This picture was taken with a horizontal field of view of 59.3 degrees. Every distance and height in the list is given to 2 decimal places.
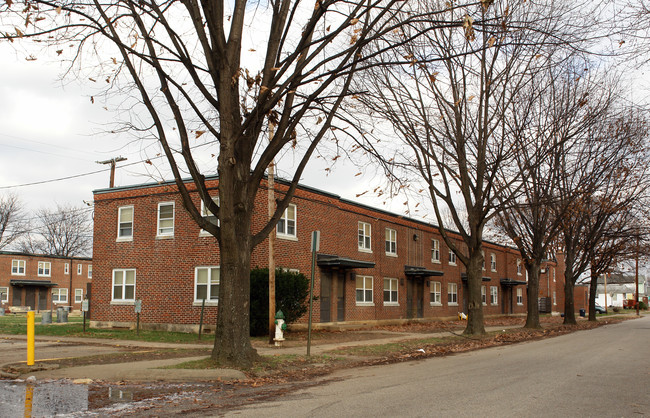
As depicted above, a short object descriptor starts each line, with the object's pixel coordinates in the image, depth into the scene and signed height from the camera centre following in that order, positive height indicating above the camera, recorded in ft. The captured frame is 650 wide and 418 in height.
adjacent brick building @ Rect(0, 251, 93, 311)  188.44 -3.19
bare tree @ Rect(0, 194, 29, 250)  213.66 +18.48
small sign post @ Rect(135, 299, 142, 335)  69.17 -4.11
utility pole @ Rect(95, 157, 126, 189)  118.36 +22.56
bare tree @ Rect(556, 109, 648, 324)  83.92 +15.07
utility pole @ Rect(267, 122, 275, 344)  59.88 +0.80
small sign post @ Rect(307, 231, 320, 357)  45.85 +2.56
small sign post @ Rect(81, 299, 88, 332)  73.22 -4.29
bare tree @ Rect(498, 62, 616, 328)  75.25 +16.26
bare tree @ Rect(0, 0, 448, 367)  37.37 +11.03
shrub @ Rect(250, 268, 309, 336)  70.38 -2.97
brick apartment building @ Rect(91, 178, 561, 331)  78.23 +2.34
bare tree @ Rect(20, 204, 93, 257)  255.50 +14.23
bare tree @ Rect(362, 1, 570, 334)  68.59 +16.42
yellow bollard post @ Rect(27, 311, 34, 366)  37.45 -4.50
